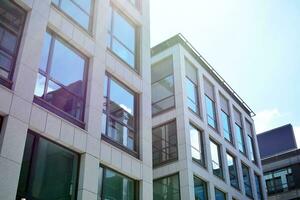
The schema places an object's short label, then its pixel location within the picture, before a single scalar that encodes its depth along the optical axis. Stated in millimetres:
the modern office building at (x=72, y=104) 12258
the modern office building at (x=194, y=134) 25859
